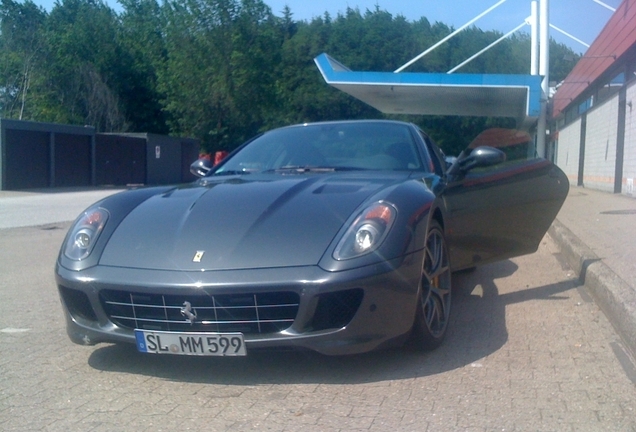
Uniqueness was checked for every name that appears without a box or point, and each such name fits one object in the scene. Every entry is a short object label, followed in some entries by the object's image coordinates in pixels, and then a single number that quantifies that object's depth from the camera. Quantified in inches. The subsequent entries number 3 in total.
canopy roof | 773.3
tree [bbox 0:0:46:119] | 1968.5
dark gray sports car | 136.8
